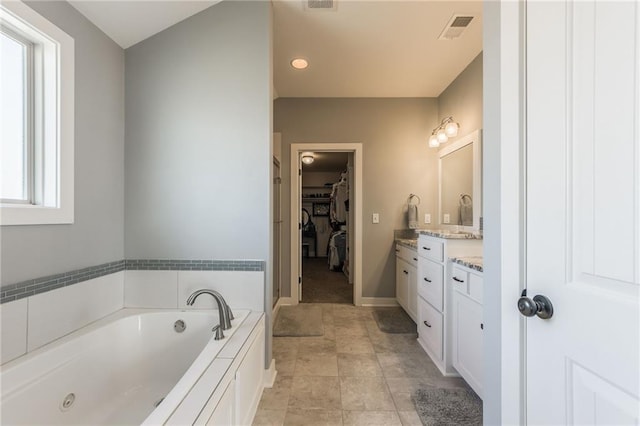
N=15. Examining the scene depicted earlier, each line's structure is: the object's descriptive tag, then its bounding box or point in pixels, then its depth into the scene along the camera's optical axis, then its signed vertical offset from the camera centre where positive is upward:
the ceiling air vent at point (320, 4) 1.83 +1.46
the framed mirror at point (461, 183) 2.39 +0.30
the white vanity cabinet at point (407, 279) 2.69 -0.74
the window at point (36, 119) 1.24 +0.47
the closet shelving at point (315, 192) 7.26 +0.55
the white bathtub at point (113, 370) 1.06 -0.78
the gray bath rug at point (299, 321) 2.55 -1.16
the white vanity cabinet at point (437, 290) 1.89 -0.61
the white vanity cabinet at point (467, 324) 1.56 -0.71
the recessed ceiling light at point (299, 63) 2.53 +1.46
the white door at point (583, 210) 0.55 +0.01
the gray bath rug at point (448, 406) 1.47 -1.15
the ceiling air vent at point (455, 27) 1.97 +1.45
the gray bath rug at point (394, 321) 2.63 -1.16
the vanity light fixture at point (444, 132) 2.69 +0.86
